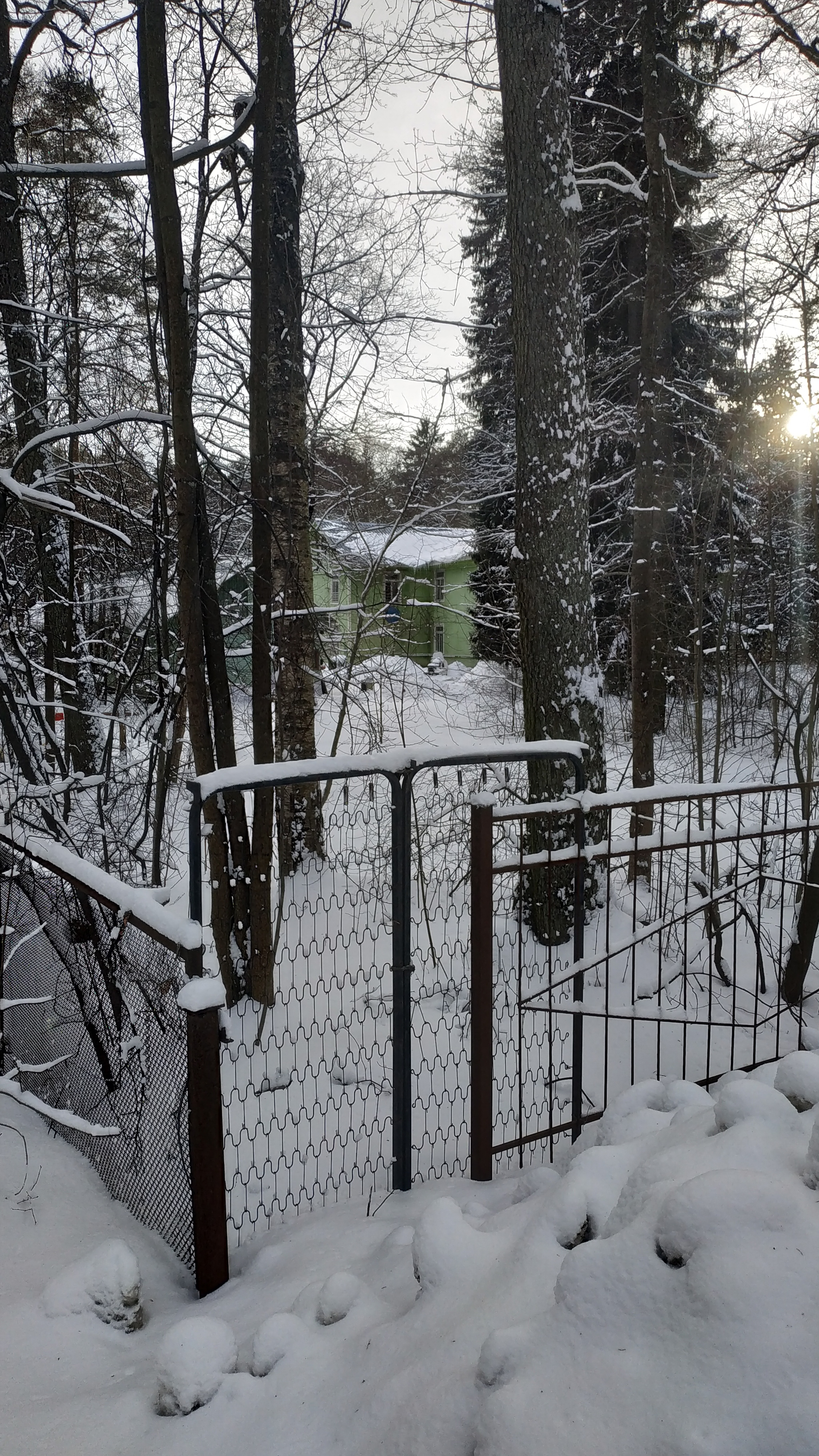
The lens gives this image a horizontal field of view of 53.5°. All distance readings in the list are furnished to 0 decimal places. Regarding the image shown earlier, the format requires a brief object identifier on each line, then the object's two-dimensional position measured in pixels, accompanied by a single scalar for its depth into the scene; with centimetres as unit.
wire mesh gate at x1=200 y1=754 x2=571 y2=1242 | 309
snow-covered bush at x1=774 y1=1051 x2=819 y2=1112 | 178
